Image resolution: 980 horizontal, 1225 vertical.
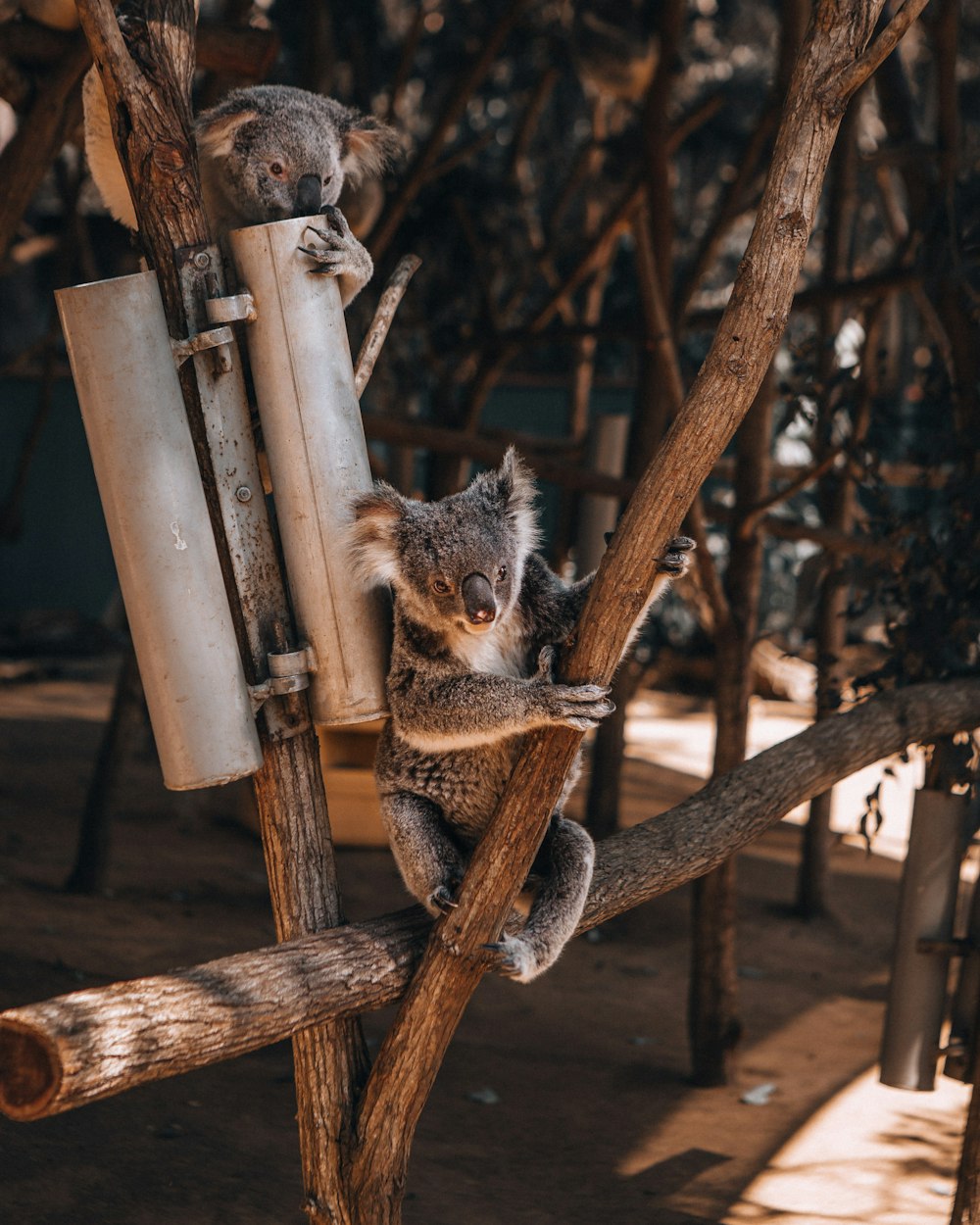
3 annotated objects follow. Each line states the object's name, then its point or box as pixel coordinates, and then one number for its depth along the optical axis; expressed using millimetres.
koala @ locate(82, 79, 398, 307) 2572
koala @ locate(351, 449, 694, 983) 1936
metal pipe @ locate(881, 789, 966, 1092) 2955
